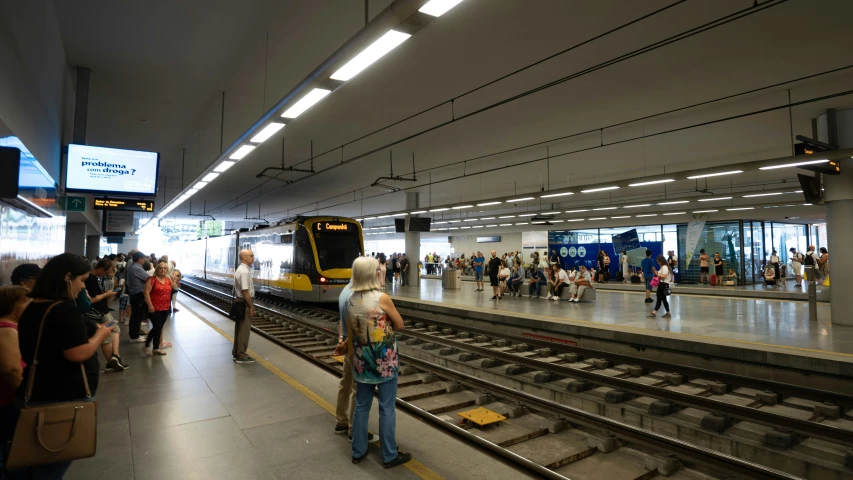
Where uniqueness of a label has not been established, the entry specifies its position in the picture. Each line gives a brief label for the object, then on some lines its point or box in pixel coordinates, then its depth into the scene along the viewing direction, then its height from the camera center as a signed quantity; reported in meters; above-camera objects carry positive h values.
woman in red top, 7.79 -0.66
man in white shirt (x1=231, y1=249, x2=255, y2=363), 7.24 -0.68
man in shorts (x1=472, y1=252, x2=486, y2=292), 23.12 -0.09
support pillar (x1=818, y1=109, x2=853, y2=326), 10.22 +0.84
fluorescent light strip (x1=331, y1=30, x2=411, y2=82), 3.91 +1.95
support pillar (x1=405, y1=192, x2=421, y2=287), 23.72 +0.74
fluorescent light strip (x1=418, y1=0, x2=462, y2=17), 3.29 +1.91
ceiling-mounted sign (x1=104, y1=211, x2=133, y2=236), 18.69 +1.72
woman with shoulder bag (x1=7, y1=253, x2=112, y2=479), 2.48 -0.68
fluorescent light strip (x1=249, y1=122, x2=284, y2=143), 6.54 +1.98
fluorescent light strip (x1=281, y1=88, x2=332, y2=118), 5.24 +1.97
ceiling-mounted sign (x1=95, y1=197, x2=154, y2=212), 11.01 +1.46
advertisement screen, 8.58 +1.83
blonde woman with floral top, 3.69 -0.73
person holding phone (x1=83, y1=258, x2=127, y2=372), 6.20 -0.69
